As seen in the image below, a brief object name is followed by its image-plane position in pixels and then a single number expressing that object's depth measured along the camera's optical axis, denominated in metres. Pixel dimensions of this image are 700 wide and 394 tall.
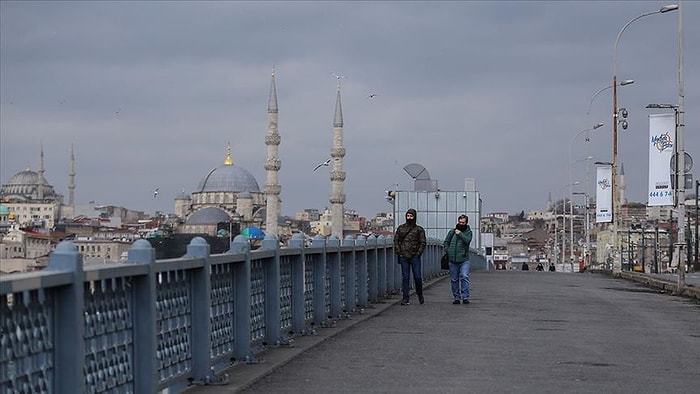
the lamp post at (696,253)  60.80
